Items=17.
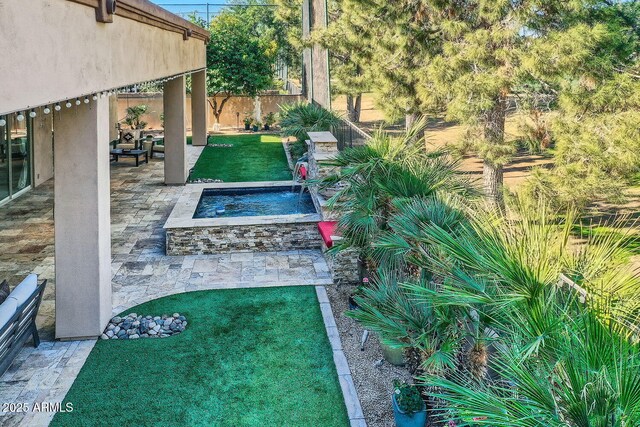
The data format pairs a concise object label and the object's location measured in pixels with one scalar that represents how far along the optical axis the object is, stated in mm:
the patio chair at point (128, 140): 22642
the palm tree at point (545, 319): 2814
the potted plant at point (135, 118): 27656
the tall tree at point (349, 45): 19312
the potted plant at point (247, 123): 31336
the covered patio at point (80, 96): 4914
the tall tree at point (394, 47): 17672
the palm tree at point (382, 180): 7277
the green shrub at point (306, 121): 18172
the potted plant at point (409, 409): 5891
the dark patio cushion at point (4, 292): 7255
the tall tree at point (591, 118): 12273
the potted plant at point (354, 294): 8812
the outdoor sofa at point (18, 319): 6457
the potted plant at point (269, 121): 31453
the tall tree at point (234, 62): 30562
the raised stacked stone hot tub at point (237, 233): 11633
